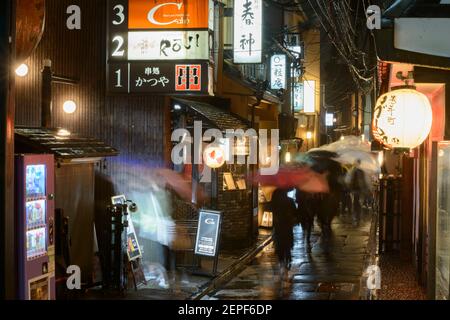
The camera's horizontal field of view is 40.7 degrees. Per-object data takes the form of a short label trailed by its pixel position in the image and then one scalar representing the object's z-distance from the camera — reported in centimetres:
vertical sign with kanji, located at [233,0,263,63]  2044
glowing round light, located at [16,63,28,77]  1513
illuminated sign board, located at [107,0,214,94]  1596
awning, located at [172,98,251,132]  1890
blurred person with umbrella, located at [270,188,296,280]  1559
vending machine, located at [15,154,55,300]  870
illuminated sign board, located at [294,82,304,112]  3980
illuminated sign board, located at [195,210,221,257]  1631
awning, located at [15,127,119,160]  1177
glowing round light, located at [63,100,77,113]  1744
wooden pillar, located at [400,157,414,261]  1925
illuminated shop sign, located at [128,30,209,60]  1595
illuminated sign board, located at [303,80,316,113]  4062
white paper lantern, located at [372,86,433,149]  996
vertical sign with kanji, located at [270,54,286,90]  2933
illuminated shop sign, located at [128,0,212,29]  1598
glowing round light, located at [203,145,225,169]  1964
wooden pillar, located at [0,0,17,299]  777
